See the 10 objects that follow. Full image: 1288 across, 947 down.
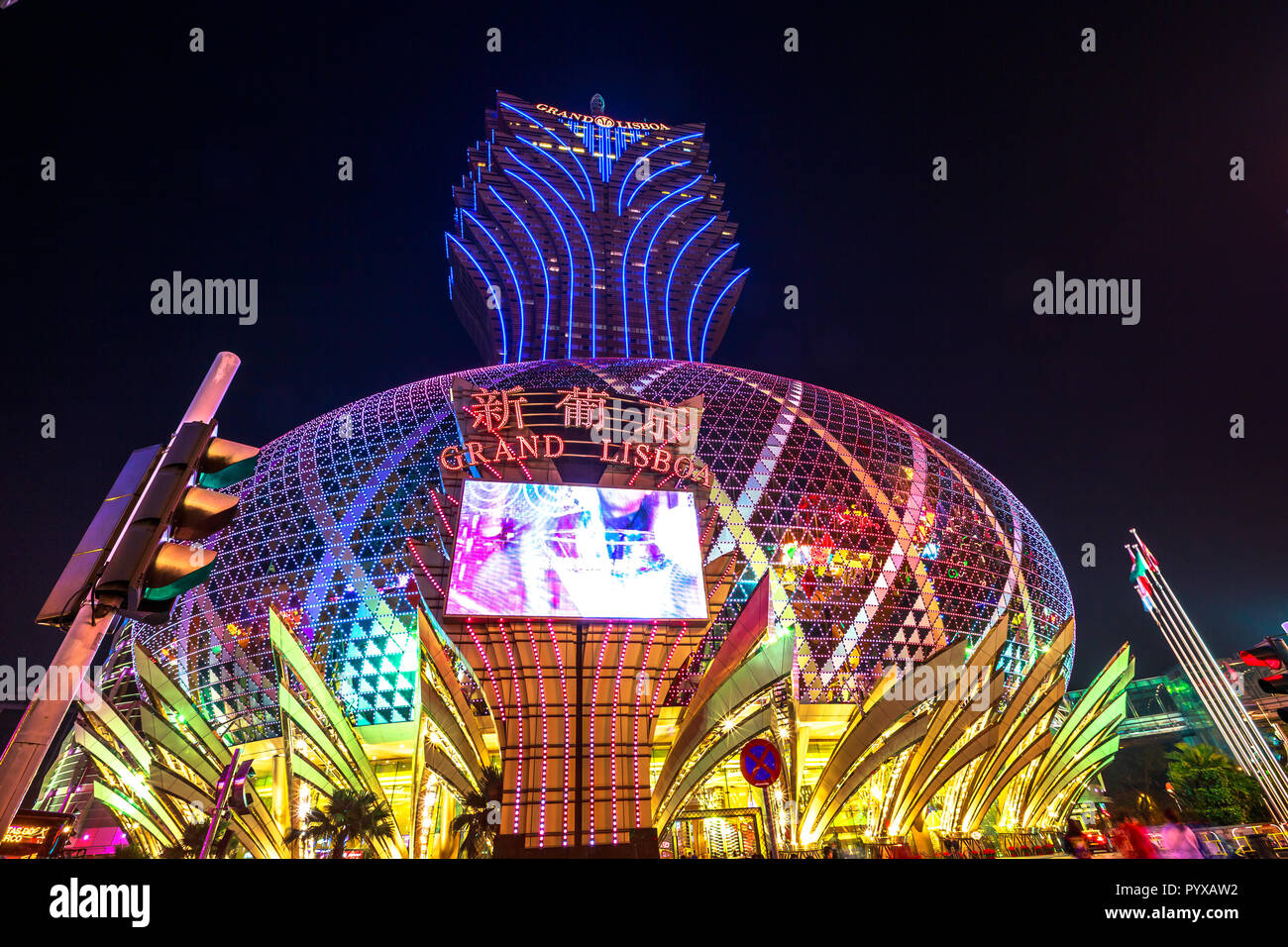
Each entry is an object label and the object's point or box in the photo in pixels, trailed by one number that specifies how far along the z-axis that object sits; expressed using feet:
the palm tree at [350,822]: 109.40
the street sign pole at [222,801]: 86.84
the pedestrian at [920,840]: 124.47
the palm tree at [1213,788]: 177.99
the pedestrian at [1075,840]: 114.21
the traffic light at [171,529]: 11.44
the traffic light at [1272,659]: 33.81
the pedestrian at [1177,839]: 64.95
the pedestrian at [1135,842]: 61.79
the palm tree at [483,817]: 104.99
